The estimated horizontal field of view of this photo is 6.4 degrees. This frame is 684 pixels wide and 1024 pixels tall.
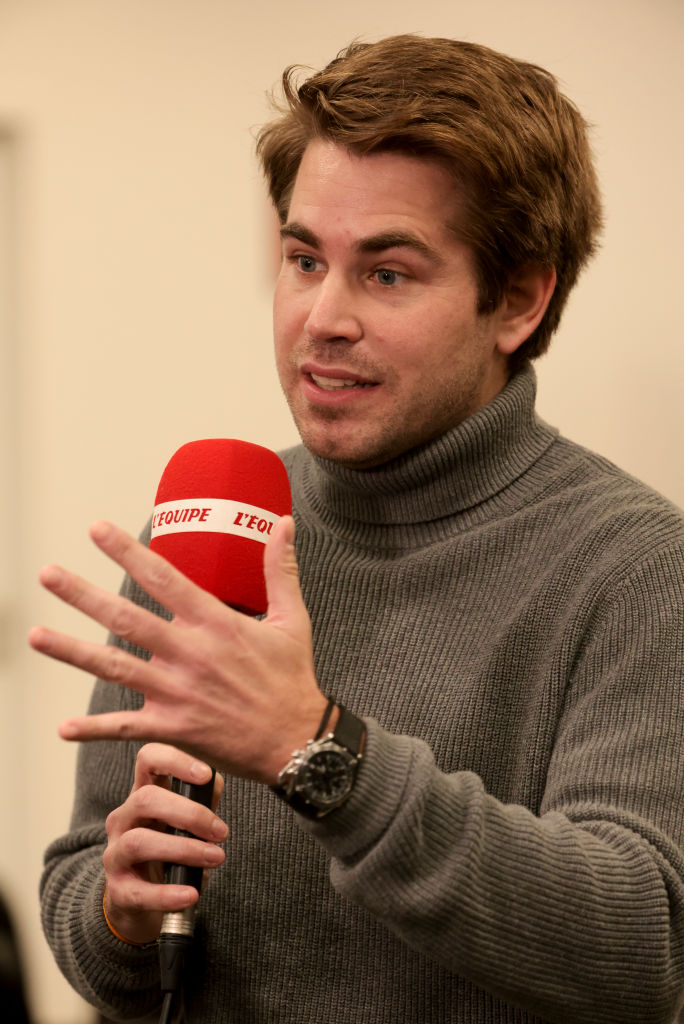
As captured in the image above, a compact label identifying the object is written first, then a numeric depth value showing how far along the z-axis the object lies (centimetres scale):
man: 341
